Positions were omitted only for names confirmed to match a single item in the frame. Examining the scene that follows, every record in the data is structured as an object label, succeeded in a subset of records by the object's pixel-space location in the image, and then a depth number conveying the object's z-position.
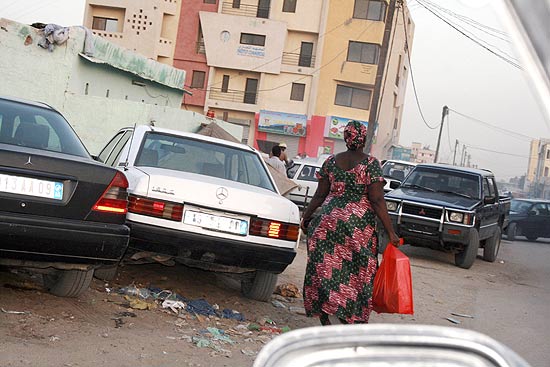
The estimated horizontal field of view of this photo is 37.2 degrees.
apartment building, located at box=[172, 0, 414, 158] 49.28
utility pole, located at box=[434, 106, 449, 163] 64.69
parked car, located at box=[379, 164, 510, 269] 13.45
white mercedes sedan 6.23
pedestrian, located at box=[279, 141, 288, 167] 14.83
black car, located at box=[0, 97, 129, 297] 5.24
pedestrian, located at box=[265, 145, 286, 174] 13.78
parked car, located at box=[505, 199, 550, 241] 28.19
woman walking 5.76
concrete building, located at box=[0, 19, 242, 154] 21.83
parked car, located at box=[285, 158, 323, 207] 20.25
